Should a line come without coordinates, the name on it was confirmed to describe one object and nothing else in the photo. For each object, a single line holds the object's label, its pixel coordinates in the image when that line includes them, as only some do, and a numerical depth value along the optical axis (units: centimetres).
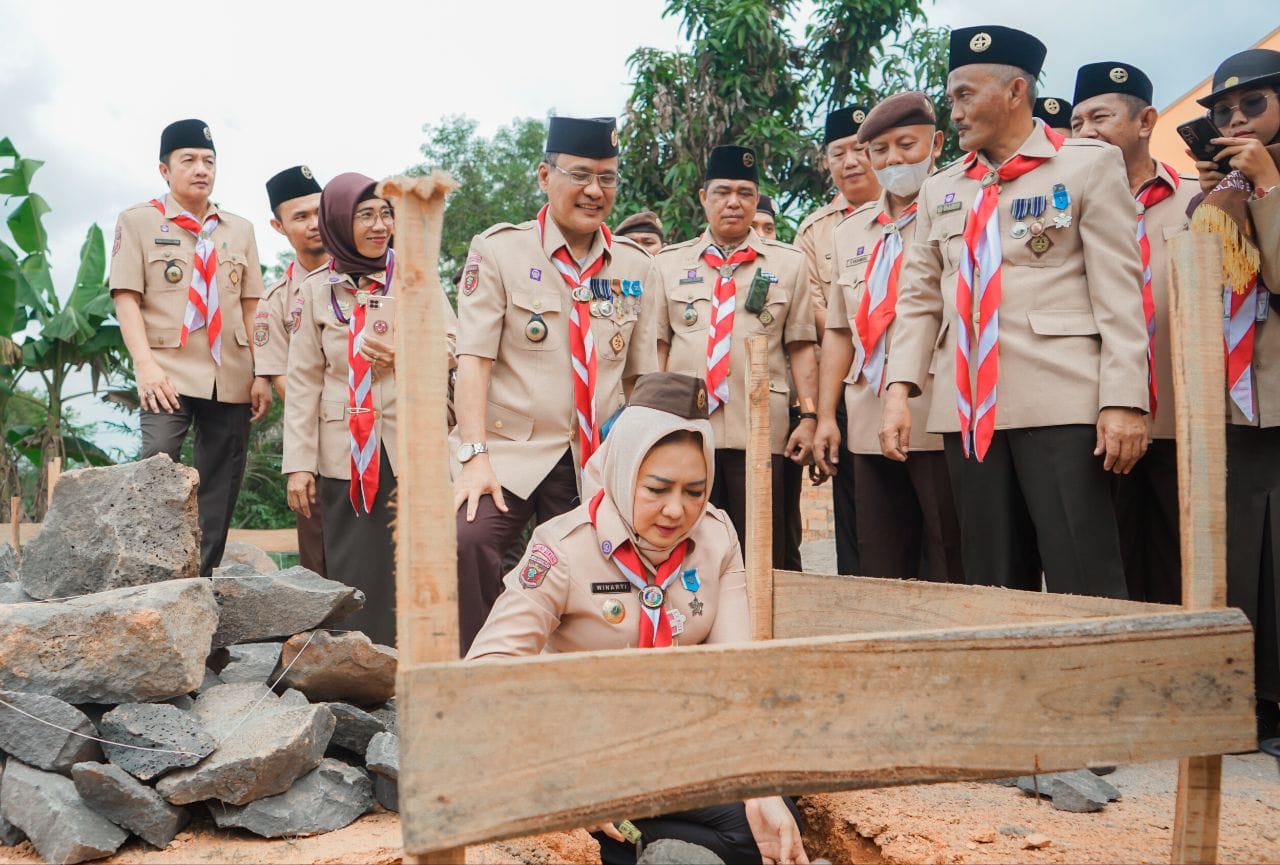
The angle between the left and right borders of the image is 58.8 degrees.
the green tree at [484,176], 1631
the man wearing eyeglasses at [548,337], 365
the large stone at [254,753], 300
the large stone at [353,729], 344
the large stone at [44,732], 302
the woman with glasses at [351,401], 441
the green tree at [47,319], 918
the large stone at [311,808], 303
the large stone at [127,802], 290
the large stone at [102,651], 313
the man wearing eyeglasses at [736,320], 447
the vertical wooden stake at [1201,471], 217
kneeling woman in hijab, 265
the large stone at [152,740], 302
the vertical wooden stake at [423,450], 174
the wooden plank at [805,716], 172
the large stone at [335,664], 350
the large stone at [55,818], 282
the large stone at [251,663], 365
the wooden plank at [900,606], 261
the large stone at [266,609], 365
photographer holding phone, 321
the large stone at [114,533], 356
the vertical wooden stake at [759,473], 284
